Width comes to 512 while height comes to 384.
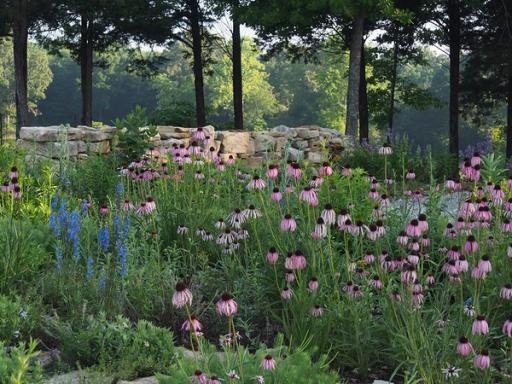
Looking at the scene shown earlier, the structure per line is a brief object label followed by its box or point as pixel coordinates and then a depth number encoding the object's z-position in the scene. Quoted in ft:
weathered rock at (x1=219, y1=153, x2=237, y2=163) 39.41
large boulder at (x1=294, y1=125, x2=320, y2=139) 44.80
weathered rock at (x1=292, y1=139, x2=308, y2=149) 44.55
